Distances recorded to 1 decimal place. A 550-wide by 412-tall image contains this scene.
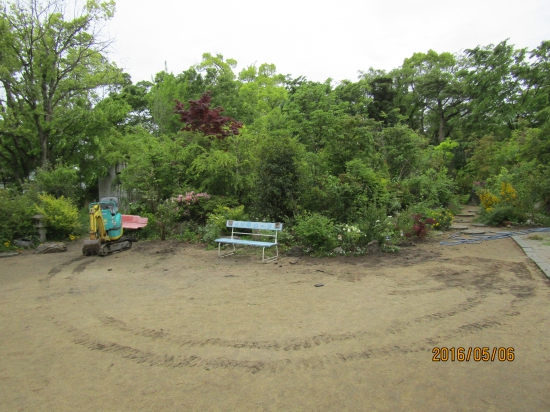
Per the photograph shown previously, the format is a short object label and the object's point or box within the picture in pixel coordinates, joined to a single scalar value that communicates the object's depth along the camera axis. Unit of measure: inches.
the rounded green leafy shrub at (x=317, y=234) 306.3
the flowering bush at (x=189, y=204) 439.2
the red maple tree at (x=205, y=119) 507.5
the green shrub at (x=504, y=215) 452.1
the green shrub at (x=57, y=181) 516.4
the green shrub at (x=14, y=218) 383.9
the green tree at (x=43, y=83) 605.6
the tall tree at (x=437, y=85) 1198.3
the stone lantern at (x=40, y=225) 404.5
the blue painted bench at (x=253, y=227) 303.7
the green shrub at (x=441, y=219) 422.2
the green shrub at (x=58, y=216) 409.1
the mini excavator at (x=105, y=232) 341.1
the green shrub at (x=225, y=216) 386.3
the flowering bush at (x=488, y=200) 486.3
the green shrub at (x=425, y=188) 510.0
